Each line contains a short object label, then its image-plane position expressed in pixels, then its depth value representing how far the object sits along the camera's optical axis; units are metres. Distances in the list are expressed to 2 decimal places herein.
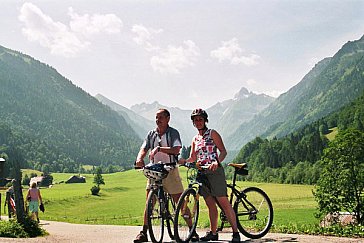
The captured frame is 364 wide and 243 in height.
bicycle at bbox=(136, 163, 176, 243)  9.22
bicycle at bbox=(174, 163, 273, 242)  9.22
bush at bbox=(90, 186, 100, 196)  106.82
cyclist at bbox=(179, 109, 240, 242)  9.27
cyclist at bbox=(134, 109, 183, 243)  9.57
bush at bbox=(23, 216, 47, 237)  10.79
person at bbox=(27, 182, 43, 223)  19.00
